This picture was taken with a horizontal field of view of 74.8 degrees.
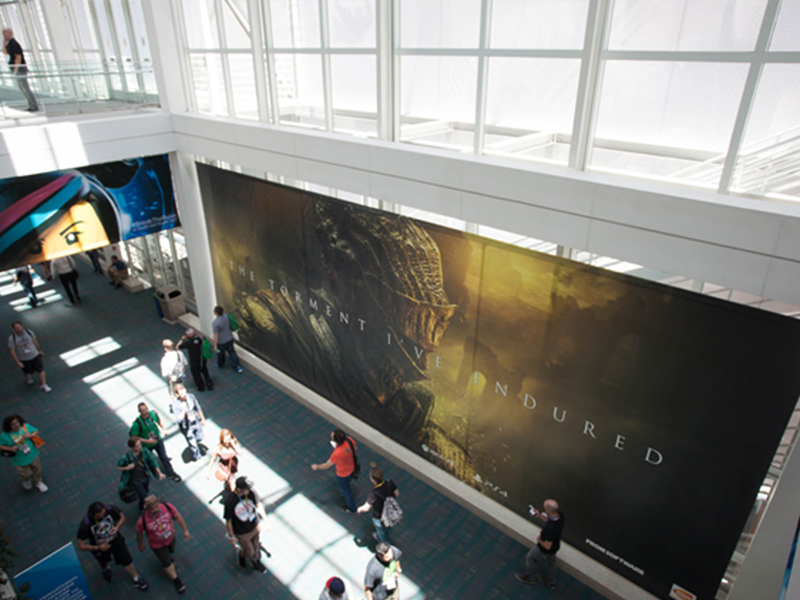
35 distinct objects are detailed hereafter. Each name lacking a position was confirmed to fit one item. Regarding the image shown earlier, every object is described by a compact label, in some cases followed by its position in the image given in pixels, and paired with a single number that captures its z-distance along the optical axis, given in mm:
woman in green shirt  7734
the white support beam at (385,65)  6613
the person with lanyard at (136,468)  7363
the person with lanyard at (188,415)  8422
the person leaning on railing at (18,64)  9258
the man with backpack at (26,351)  10125
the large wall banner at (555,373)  5129
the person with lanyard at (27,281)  13938
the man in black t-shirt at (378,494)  6777
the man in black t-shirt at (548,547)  6371
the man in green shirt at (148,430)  7879
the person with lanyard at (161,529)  6309
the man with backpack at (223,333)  10719
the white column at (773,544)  4883
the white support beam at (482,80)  5778
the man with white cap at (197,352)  10227
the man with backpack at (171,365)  9414
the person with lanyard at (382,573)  5686
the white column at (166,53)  9477
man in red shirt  7395
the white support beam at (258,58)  8250
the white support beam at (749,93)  4137
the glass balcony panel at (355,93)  7207
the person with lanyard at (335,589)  5289
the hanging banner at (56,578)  5117
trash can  12987
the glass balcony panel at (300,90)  7969
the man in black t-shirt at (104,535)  6348
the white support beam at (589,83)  4961
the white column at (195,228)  10680
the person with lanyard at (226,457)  7336
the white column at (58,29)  13047
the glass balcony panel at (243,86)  8859
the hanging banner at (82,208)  9078
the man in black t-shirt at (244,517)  6391
